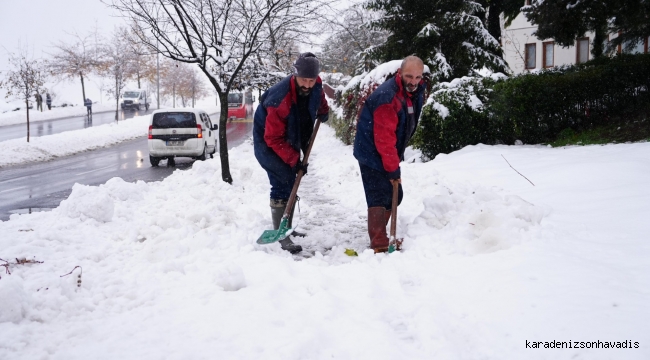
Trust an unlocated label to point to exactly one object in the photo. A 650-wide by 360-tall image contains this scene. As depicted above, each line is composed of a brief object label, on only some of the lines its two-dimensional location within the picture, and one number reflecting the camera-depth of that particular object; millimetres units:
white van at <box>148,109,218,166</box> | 13141
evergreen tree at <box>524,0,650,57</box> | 9781
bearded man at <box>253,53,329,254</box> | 4336
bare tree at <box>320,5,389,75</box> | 21656
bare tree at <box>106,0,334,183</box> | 7973
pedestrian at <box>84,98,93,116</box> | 32075
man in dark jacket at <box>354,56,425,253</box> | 4078
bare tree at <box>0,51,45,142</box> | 18438
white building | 26672
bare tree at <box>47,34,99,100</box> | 39500
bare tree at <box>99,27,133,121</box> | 27562
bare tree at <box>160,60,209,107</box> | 56094
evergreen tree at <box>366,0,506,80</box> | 11750
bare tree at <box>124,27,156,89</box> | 45422
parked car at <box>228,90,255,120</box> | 33900
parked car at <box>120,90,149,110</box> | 44003
